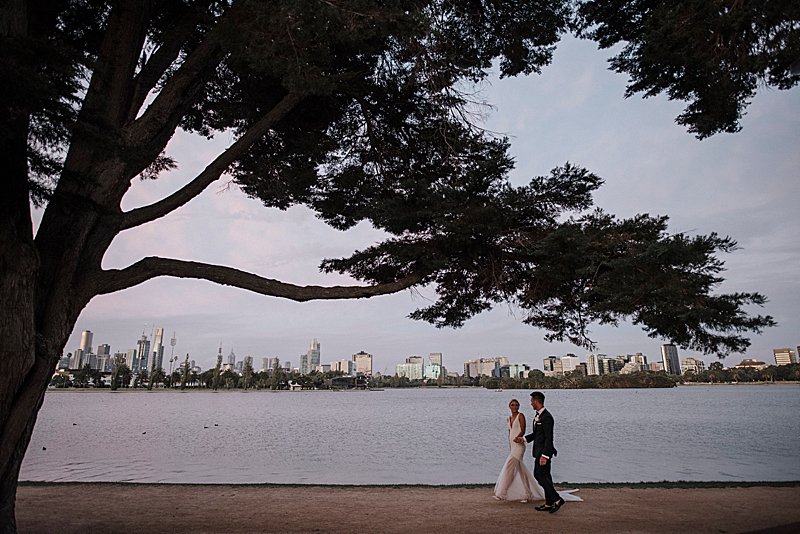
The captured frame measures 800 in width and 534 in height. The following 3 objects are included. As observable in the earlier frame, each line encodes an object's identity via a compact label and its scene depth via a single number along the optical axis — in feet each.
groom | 23.80
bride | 26.50
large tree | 13.39
